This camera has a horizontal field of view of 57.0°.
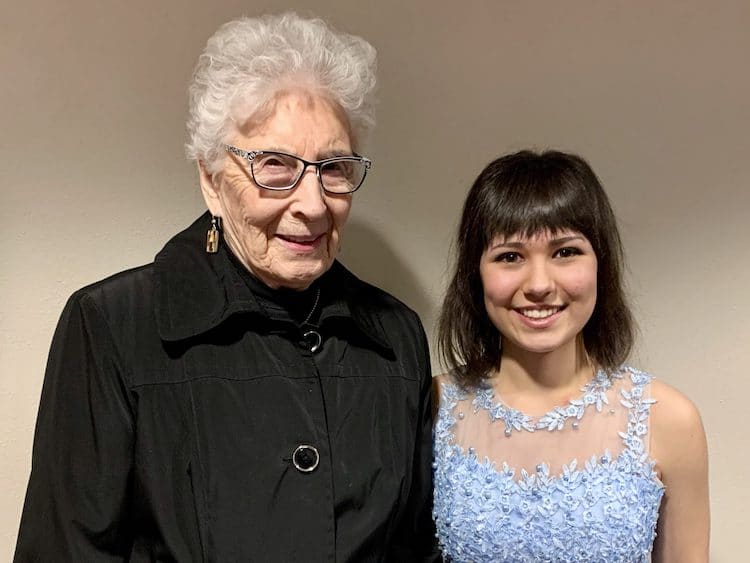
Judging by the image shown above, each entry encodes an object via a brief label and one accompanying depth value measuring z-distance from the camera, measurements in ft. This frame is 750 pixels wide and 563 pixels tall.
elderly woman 3.76
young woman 4.36
